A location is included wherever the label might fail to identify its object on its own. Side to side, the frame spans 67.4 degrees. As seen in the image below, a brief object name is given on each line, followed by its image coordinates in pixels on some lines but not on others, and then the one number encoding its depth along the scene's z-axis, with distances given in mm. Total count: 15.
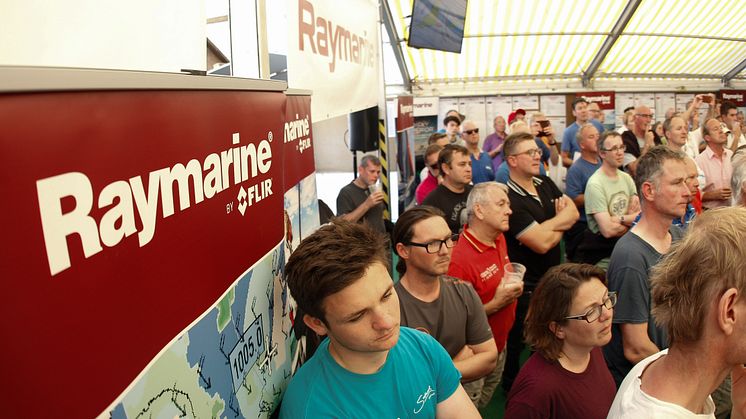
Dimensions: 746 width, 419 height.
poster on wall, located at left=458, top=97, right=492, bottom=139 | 12836
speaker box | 5496
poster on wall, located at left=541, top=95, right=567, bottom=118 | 12758
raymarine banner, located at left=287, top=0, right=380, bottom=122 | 2246
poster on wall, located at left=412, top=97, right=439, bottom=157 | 9702
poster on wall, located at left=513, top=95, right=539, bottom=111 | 12812
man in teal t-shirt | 1385
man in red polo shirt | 2873
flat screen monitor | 5824
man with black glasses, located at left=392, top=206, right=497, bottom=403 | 2291
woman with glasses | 1860
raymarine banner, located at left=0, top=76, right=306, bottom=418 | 555
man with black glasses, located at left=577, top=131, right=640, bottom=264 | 3744
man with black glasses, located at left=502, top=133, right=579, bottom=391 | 3521
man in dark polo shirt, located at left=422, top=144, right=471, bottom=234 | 4203
